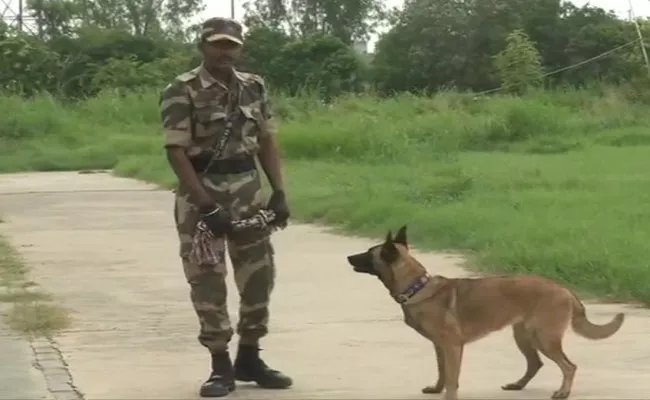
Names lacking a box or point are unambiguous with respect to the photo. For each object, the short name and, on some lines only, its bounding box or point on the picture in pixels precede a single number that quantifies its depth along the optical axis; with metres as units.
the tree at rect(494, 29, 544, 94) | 40.44
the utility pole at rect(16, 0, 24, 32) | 56.05
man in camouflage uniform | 6.16
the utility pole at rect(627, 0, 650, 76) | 39.97
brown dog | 6.21
